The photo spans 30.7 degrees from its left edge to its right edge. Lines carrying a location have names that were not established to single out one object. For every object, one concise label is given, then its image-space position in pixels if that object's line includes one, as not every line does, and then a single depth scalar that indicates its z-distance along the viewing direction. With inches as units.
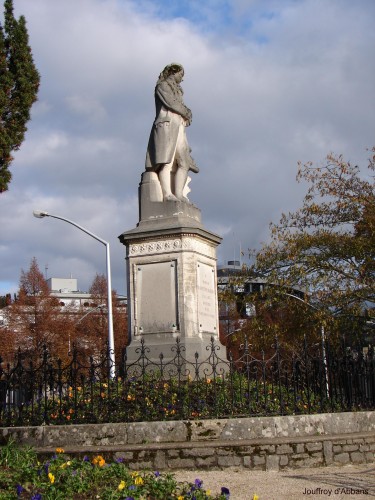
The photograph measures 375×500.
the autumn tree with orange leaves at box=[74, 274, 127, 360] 1842.2
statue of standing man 526.0
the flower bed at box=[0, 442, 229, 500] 253.8
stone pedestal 480.1
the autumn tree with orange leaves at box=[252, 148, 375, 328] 899.4
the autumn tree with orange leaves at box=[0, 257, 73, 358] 1569.4
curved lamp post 909.2
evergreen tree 573.9
